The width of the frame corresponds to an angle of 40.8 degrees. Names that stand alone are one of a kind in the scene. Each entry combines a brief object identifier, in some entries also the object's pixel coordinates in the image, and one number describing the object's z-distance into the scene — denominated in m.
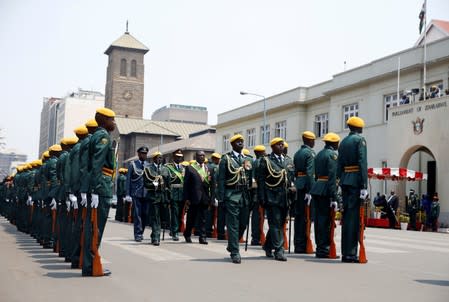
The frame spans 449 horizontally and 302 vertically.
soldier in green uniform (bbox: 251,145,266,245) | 13.88
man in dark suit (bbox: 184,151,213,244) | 14.23
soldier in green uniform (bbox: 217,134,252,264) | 10.30
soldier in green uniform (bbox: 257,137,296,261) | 10.47
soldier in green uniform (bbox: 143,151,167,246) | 13.51
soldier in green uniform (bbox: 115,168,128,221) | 24.98
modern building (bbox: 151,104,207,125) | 140.62
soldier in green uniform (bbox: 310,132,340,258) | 11.22
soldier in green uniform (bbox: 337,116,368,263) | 10.52
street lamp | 50.39
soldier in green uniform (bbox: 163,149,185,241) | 14.39
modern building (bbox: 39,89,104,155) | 150.75
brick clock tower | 110.00
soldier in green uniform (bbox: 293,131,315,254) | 11.88
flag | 33.28
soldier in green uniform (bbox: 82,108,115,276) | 8.30
